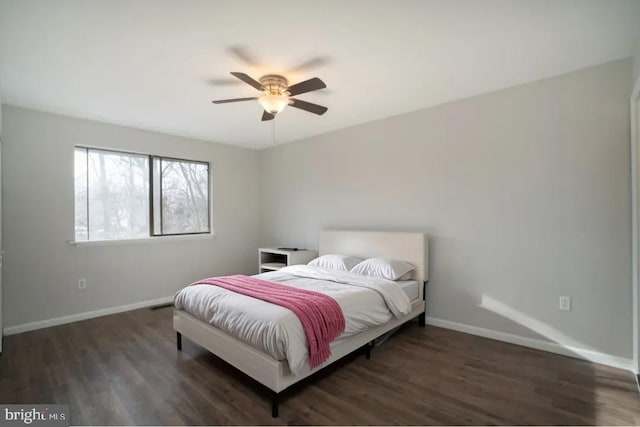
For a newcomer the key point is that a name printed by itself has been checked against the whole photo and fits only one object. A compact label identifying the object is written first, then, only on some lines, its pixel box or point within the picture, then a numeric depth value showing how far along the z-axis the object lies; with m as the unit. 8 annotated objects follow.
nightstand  4.52
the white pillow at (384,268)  3.30
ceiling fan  2.55
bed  2.00
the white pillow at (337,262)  3.71
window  3.87
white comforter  1.99
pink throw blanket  2.10
